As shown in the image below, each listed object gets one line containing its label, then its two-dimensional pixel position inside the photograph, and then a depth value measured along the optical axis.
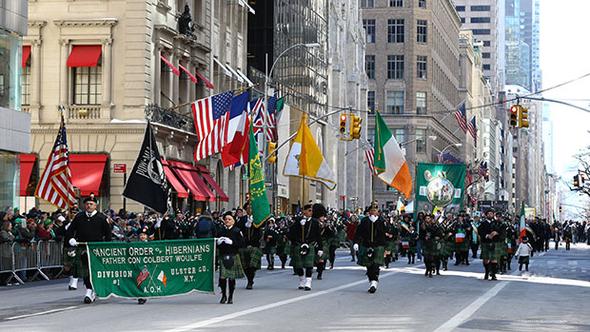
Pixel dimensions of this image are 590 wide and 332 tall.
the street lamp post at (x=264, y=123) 49.94
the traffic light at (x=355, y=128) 50.03
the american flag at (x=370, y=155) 62.22
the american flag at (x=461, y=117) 87.31
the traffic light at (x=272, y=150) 53.39
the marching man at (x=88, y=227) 22.20
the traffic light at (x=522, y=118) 42.06
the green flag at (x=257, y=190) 26.98
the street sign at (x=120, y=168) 45.16
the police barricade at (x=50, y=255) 29.92
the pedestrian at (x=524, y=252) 36.12
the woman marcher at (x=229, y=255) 21.41
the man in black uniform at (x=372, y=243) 25.20
